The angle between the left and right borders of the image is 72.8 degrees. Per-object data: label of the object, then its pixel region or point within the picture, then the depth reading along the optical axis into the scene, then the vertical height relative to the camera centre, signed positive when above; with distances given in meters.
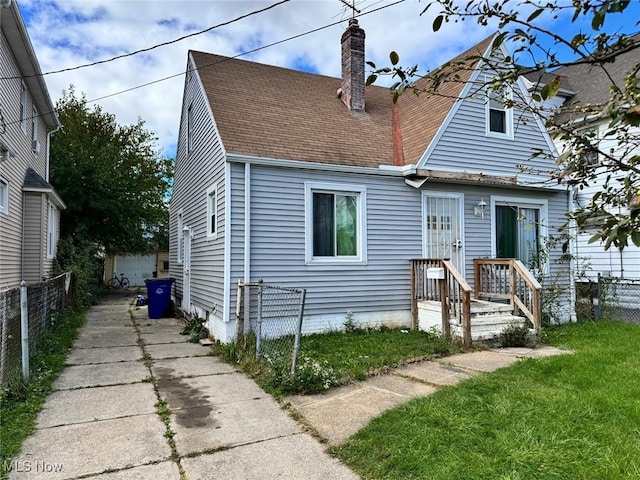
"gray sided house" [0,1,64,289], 9.09 +2.25
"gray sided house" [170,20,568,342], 7.94 +1.42
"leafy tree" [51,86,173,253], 18.31 +3.34
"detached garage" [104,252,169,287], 26.16 -0.48
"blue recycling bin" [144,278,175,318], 11.31 -1.03
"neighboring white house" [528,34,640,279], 12.78 +3.22
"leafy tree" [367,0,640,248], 1.50 +0.83
